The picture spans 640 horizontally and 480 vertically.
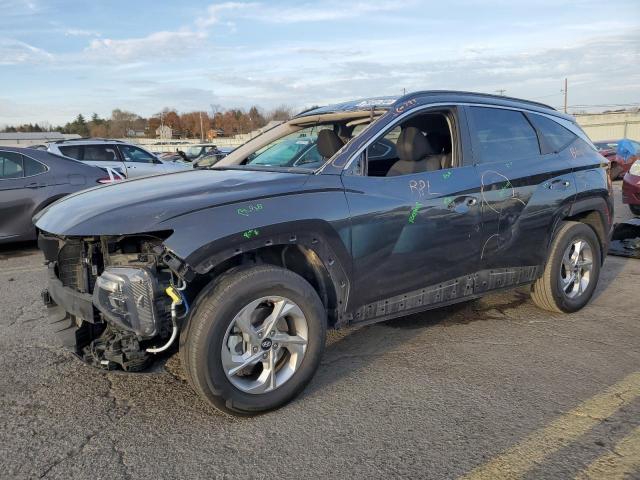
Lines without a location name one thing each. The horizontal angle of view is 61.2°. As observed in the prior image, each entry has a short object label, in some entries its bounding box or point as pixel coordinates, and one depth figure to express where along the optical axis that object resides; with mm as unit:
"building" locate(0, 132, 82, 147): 64938
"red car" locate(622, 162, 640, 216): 8758
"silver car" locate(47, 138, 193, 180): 12586
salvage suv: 2926
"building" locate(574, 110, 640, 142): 35406
